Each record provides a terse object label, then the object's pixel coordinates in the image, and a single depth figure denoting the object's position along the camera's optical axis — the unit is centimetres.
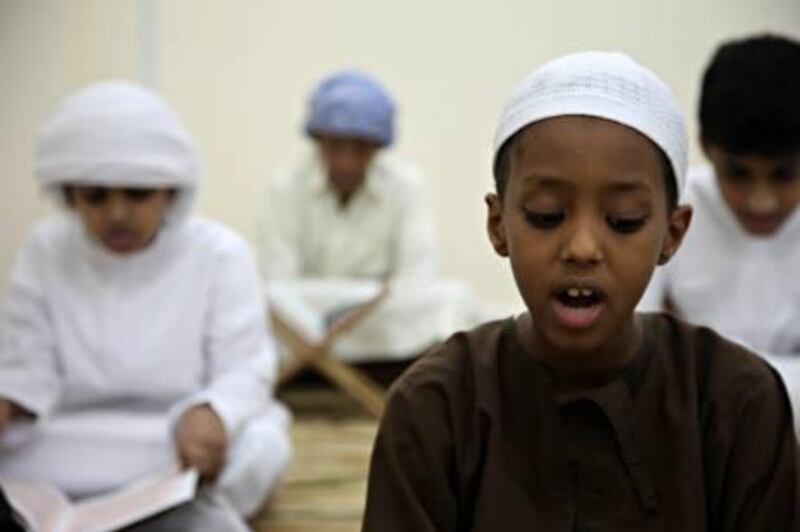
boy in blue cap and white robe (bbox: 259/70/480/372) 467
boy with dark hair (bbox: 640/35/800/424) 246
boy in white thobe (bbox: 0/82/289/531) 262
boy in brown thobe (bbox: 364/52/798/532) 137
